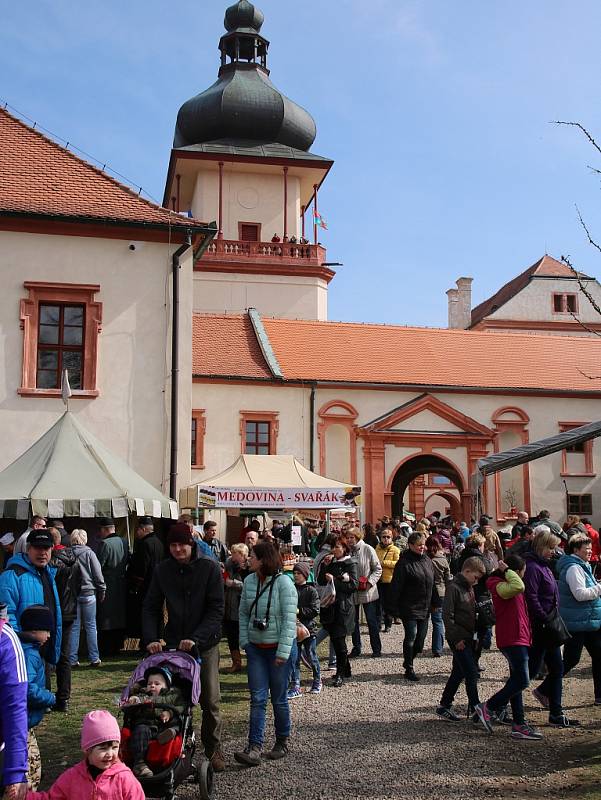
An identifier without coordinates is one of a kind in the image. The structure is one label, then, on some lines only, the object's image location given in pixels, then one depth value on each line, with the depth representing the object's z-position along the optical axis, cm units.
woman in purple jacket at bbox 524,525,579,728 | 903
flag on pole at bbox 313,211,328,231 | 4591
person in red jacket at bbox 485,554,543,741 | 859
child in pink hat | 457
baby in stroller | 598
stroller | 591
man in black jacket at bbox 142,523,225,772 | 713
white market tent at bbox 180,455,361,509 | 2023
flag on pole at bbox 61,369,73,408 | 1647
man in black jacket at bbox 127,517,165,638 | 1288
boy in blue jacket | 528
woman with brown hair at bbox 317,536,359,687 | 1136
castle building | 1942
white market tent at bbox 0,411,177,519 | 1351
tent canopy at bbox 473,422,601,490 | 1864
